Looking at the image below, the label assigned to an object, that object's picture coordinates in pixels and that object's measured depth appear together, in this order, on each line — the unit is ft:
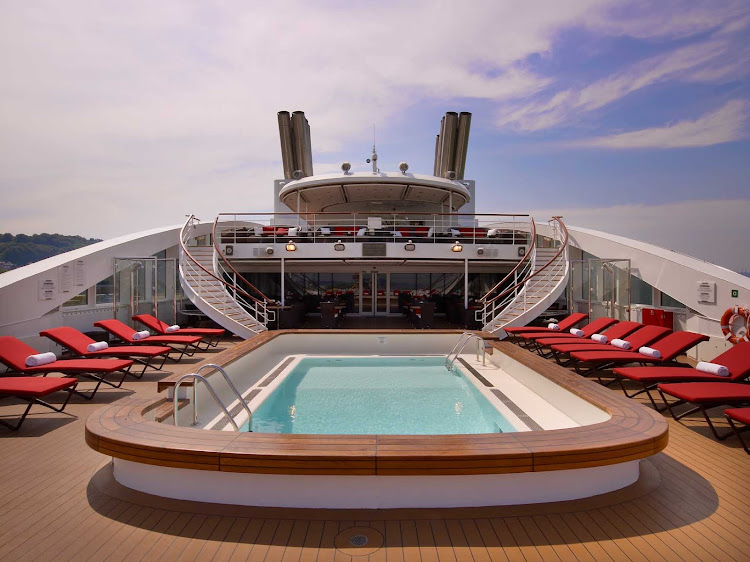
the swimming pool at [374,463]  8.86
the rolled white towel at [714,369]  16.88
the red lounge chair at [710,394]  13.93
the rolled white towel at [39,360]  17.90
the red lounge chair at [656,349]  20.18
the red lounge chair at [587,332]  27.66
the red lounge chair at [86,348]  21.93
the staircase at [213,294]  33.99
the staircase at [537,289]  35.27
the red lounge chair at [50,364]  17.97
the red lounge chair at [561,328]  30.09
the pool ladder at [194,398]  11.93
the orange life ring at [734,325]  22.74
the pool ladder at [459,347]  26.06
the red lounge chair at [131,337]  25.90
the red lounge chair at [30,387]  14.64
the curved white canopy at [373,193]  43.19
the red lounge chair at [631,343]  22.18
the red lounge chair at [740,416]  12.27
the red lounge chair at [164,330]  29.14
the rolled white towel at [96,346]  21.98
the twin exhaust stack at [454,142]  67.62
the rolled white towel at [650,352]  20.21
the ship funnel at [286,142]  65.57
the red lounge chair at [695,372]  16.73
